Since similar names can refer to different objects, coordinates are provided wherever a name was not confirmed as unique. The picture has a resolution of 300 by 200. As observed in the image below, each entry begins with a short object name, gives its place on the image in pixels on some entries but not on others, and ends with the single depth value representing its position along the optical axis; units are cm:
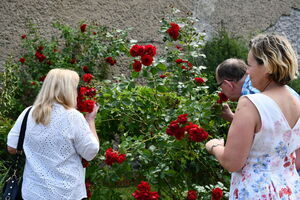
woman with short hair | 189
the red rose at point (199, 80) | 310
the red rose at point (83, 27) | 492
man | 256
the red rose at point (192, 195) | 271
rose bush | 282
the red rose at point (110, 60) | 464
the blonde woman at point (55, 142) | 248
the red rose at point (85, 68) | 479
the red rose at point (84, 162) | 271
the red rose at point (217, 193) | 263
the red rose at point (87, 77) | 312
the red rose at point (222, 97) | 271
